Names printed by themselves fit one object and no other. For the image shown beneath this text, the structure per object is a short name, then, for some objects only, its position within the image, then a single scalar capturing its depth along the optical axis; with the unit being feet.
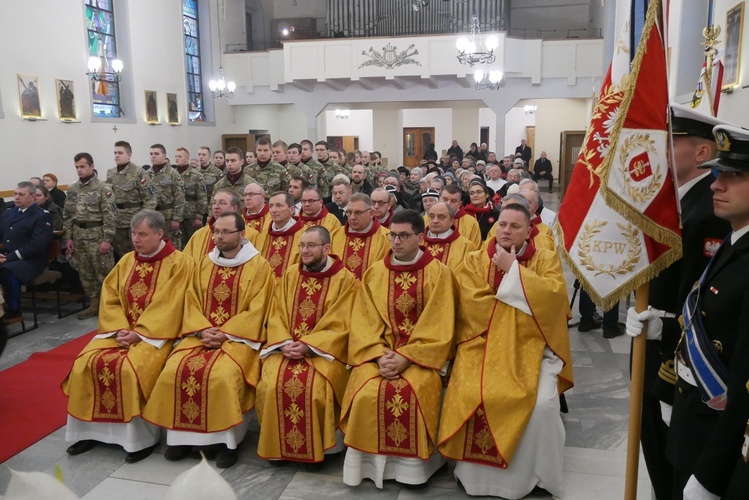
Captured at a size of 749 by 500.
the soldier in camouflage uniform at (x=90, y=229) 26.89
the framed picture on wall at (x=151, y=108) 56.75
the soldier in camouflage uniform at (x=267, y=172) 30.94
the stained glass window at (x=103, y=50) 50.21
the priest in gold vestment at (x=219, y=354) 14.39
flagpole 9.53
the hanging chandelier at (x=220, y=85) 60.95
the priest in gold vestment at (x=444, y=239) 19.21
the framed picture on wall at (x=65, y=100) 45.03
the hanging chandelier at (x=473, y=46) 44.96
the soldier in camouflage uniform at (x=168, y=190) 32.17
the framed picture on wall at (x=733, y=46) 19.66
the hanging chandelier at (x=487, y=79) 54.39
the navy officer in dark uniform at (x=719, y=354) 6.83
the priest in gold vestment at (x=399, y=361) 13.29
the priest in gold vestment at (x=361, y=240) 19.80
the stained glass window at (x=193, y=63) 64.90
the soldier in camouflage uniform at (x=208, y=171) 36.99
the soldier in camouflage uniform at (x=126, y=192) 29.30
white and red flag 9.18
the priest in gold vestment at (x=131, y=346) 14.88
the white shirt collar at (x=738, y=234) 7.39
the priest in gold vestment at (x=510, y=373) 12.94
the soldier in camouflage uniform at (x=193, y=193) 34.71
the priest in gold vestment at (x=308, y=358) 13.93
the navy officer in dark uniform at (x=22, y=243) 24.39
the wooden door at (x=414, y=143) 94.68
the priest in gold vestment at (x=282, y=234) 20.33
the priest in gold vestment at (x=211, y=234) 20.76
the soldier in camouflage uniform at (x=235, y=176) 28.60
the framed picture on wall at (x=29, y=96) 41.29
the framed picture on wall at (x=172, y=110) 60.03
